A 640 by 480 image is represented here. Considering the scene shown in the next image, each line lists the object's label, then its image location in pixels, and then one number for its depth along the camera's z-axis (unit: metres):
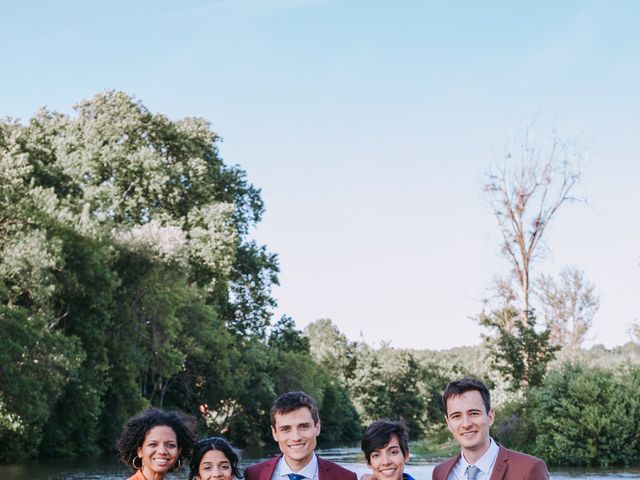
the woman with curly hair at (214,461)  6.26
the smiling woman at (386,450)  6.15
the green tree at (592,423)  23.20
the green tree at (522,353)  29.02
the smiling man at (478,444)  5.51
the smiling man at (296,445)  6.04
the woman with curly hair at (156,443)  6.52
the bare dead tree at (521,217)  33.06
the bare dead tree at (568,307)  45.94
